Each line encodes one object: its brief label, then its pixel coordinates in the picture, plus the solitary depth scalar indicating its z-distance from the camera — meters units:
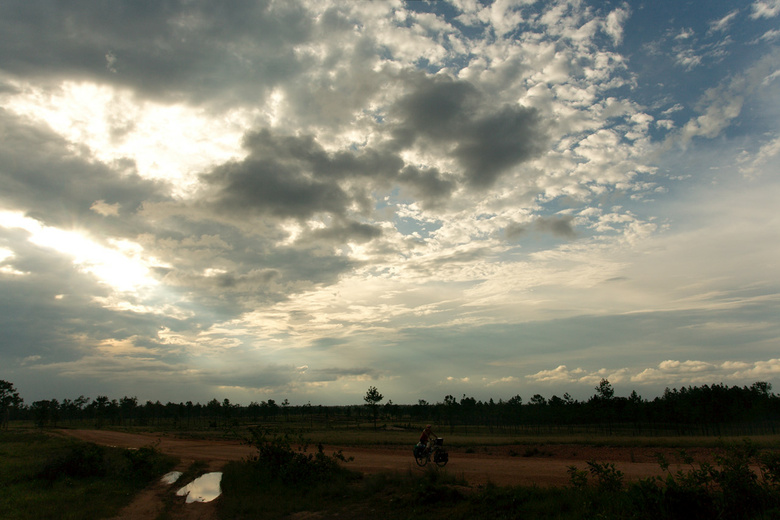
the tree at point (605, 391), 82.19
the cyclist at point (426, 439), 24.12
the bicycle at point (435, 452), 23.95
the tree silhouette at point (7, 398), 97.81
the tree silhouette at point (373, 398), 97.69
